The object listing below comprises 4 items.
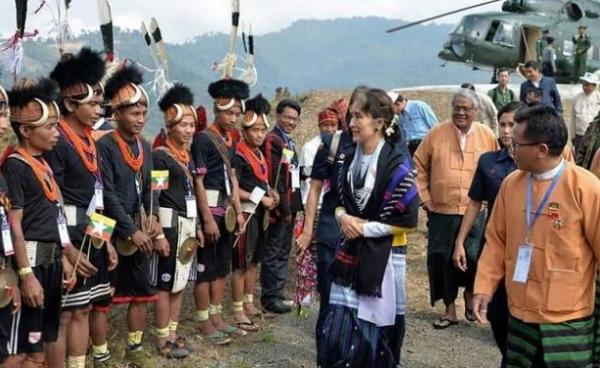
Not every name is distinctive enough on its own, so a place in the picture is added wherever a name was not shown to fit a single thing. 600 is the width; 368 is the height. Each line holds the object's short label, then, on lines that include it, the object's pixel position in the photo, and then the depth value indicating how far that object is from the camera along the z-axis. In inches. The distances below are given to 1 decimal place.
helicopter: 844.0
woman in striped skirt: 170.6
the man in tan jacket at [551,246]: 138.2
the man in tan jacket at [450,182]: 246.8
